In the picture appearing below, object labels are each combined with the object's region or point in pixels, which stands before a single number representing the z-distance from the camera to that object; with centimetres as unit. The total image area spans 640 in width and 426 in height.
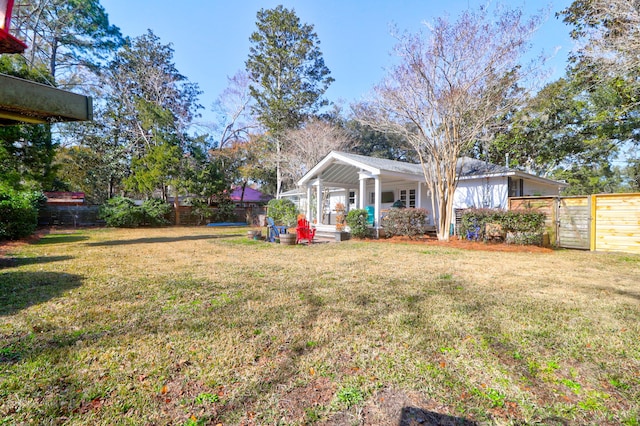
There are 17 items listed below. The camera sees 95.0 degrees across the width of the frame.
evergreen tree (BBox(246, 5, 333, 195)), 2647
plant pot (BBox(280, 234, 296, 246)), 1063
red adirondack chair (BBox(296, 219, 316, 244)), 1123
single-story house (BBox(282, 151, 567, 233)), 1308
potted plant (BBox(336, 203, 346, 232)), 1301
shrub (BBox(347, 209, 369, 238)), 1227
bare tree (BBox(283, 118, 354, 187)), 2367
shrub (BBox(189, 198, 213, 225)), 2234
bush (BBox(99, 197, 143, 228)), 1816
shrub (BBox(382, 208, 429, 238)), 1184
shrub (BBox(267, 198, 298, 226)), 1807
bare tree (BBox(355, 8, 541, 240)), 1058
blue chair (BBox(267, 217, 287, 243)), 1154
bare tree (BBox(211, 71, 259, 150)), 2772
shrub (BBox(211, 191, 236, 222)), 2390
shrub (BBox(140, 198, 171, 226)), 1983
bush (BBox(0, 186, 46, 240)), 988
